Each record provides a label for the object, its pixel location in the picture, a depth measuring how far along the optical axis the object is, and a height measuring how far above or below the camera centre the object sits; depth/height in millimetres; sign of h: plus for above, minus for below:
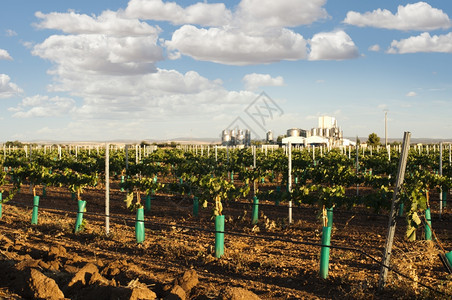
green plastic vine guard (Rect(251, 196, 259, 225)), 11539 -1884
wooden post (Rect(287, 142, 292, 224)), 11356 -1152
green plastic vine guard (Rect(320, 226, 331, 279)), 6859 -1816
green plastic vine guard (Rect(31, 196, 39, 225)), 11531 -1962
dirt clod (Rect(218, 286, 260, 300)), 5395 -1847
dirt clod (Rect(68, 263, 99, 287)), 6125 -1861
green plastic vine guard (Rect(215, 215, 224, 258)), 8164 -1854
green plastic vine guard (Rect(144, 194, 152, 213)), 14203 -2010
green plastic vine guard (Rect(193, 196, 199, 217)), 13125 -1877
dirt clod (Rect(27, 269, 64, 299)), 5707 -1883
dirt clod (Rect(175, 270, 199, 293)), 6086 -1913
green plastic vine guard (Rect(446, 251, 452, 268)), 5699 -1416
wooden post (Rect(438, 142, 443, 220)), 12892 -667
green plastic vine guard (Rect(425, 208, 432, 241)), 9575 -1877
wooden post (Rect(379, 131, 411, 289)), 5949 -1055
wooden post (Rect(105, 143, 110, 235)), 10008 -1224
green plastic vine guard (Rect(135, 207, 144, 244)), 9352 -1884
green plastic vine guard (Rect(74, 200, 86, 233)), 10464 -1853
